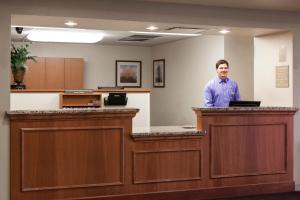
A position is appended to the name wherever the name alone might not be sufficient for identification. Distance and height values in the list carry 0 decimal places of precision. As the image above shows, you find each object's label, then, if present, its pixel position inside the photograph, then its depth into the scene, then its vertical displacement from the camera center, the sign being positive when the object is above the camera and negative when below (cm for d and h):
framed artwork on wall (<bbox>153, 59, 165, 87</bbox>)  1107 +54
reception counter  468 -66
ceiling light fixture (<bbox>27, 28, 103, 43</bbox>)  850 +115
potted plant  696 +48
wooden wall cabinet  1029 +47
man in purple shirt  640 +7
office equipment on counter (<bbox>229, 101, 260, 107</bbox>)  567 -10
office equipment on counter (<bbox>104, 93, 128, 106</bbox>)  762 -7
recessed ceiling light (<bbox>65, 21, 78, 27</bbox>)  514 +80
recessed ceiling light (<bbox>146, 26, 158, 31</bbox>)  554 +81
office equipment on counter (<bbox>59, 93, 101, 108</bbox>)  759 -9
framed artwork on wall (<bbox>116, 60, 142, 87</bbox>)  1155 +54
